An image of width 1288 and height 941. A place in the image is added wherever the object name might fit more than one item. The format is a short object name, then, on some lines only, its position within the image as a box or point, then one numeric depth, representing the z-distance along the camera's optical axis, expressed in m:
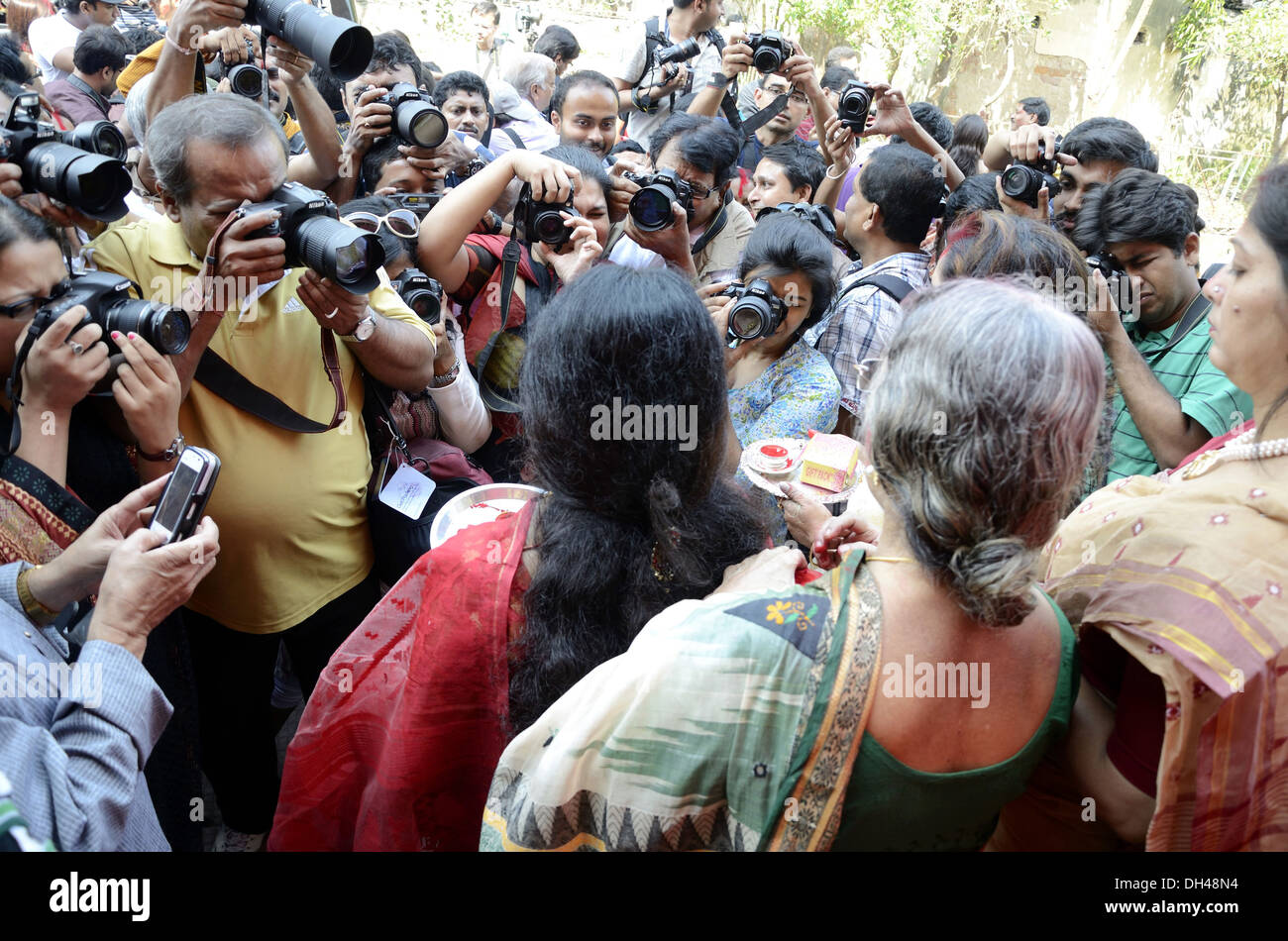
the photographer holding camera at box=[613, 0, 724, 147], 4.39
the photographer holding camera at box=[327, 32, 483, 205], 2.66
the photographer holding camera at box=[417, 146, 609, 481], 2.30
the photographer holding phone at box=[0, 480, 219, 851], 1.12
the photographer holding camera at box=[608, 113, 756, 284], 2.56
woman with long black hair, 1.21
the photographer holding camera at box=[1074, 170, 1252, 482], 2.06
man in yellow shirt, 1.85
